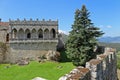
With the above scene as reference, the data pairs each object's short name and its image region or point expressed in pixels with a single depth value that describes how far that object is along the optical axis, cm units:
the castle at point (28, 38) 2008
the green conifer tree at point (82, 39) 1548
